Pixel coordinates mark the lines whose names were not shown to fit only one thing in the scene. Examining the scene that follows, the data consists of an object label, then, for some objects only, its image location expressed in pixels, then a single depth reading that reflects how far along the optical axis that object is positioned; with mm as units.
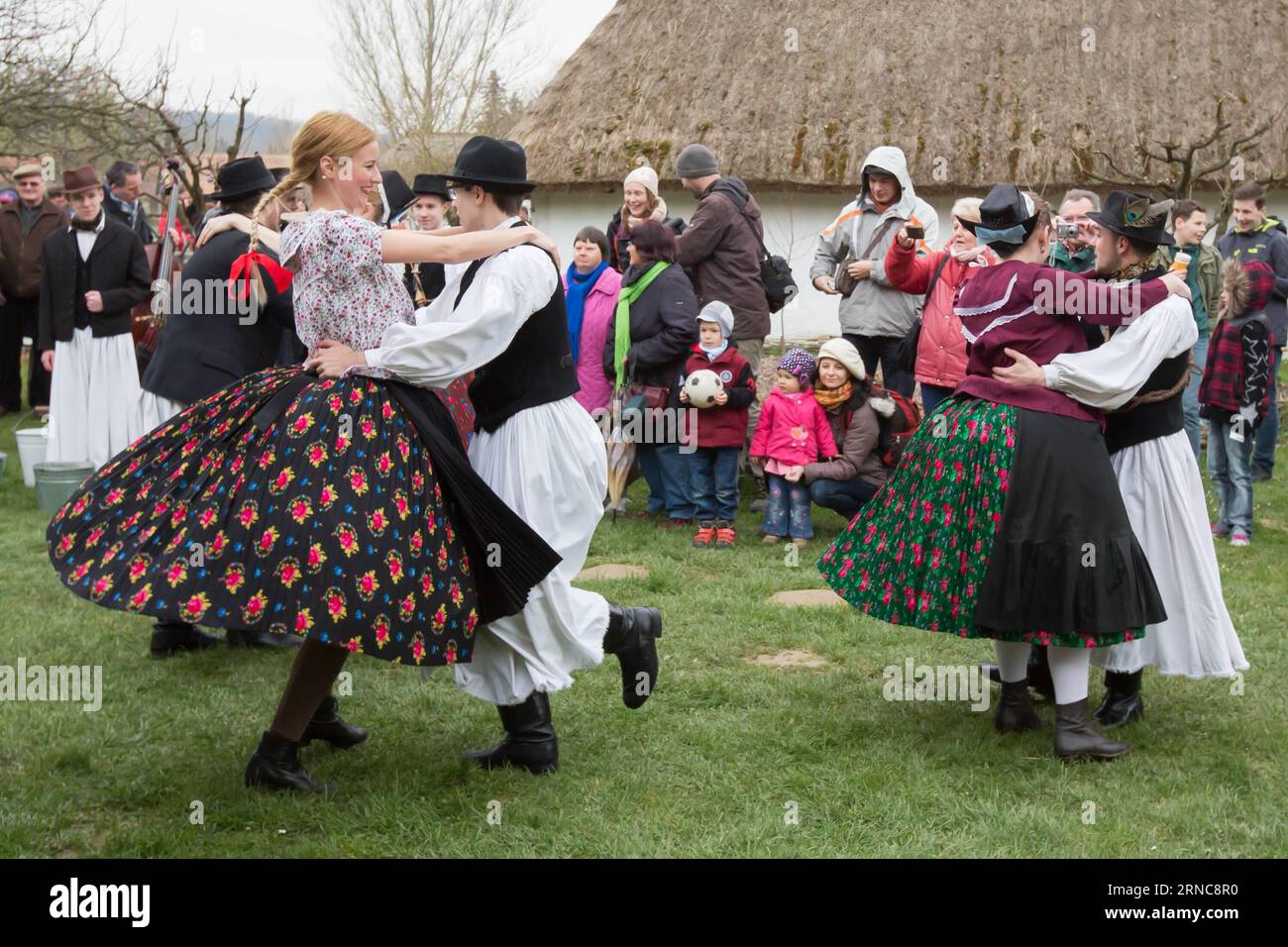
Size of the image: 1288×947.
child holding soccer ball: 8000
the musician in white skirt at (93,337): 8961
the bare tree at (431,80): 30125
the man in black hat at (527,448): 4004
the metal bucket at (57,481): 8438
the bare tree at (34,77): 15180
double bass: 8180
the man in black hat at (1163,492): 4508
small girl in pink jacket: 7781
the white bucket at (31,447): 9398
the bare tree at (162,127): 13875
